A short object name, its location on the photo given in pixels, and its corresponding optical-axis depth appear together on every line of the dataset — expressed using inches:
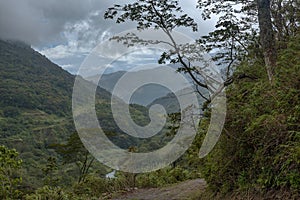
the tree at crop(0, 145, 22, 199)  196.2
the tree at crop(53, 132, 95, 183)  796.6
